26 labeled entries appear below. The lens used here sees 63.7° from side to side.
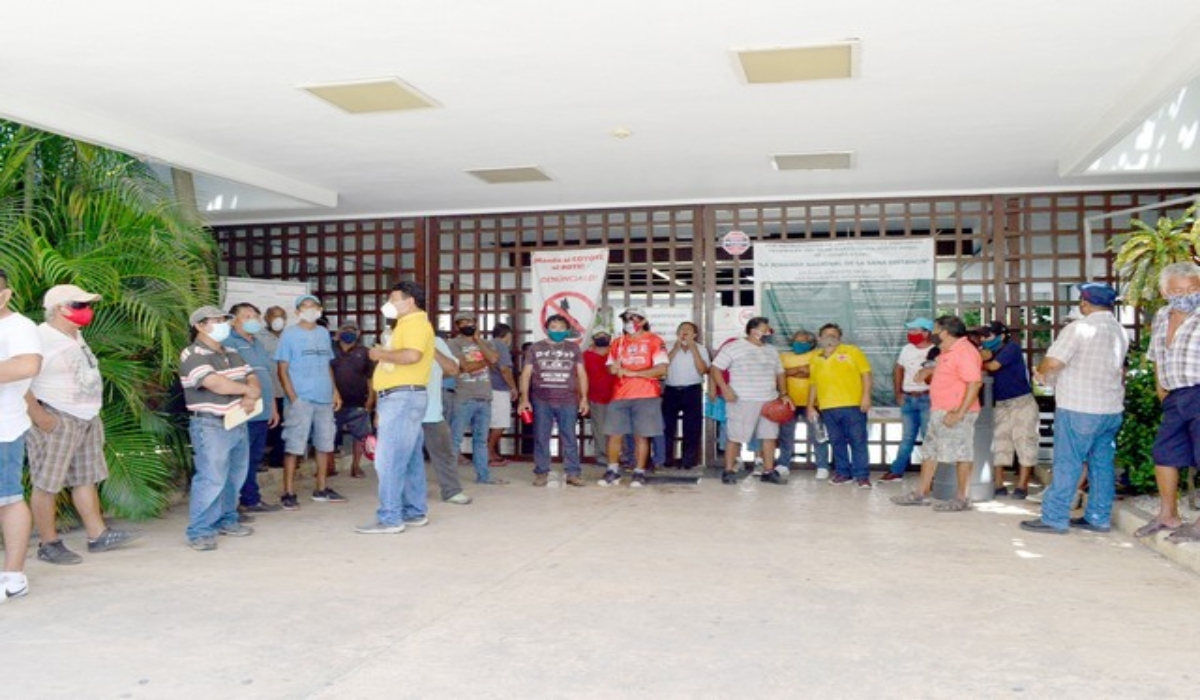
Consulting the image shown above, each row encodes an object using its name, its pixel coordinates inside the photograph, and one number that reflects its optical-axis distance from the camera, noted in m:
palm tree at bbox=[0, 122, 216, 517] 5.68
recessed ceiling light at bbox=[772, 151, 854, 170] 7.36
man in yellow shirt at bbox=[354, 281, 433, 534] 5.81
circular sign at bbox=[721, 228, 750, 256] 9.05
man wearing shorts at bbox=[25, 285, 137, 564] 4.79
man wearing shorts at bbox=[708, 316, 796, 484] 8.05
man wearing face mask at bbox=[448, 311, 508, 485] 7.97
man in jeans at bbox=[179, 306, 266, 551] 5.34
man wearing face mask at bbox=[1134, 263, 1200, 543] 5.04
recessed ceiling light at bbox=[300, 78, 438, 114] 5.53
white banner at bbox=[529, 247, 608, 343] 9.26
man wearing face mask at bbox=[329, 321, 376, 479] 7.42
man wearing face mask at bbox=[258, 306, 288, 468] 7.84
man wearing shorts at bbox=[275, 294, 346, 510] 6.61
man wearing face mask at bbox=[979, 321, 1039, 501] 7.27
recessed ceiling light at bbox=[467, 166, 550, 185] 7.86
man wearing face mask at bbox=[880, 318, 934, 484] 7.90
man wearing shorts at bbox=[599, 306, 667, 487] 7.87
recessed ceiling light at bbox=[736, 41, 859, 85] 4.95
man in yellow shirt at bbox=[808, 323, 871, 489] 7.94
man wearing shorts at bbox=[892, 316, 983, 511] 6.47
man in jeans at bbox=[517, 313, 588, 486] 7.81
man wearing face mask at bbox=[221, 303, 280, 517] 6.33
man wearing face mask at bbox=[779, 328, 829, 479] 8.35
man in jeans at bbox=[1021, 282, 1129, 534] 5.59
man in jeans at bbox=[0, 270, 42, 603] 4.16
